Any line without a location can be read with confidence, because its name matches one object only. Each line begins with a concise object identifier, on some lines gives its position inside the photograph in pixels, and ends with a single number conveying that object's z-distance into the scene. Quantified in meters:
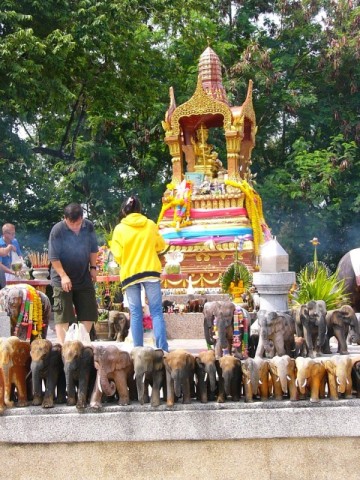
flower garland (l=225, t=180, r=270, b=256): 14.32
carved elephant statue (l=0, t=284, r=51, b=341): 7.25
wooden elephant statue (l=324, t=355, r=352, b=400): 4.24
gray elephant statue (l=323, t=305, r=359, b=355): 6.83
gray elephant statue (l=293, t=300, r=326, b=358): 6.65
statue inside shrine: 16.23
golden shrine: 14.11
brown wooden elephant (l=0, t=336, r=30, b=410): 4.42
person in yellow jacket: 6.55
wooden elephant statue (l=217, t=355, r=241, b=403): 4.32
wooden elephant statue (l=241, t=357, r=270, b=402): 4.31
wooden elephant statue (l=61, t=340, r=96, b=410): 4.38
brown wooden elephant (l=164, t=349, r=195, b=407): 4.28
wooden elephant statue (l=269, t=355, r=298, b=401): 4.31
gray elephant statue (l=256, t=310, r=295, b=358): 6.29
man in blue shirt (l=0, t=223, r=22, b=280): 10.05
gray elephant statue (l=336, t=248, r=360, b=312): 8.42
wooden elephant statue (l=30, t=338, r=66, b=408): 4.46
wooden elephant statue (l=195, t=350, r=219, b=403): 4.36
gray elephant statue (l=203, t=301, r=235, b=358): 6.61
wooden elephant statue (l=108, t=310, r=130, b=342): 9.19
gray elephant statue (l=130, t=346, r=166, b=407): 4.35
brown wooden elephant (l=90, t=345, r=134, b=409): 4.34
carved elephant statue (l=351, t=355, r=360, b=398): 4.33
